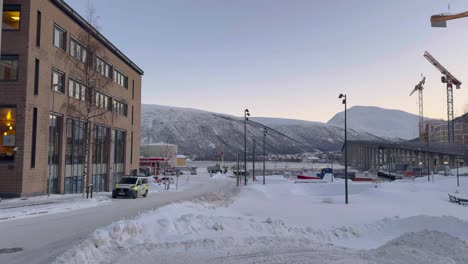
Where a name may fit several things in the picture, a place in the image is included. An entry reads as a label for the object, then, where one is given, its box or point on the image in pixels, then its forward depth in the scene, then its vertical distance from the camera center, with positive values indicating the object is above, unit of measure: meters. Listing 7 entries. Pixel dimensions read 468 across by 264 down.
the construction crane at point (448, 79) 171.62 +30.65
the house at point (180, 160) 148.56 -1.86
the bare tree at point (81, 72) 35.16 +7.19
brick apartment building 32.09 +4.34
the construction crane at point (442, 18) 100.62 +33.27
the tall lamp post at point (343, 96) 36.04 +4.92
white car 36.47 -2.76
